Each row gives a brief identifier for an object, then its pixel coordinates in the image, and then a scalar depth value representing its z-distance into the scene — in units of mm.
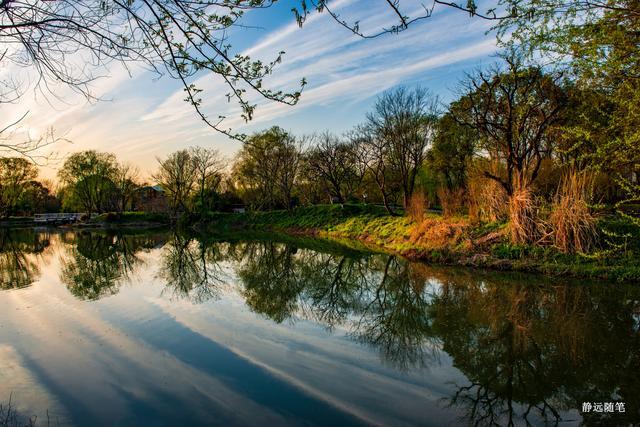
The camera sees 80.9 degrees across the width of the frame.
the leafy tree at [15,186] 45688
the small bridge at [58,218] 53594
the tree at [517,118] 15195
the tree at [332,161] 38188
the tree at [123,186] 58625
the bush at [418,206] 20094
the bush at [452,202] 18000
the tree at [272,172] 41156
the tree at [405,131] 27266
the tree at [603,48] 5664
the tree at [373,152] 29812
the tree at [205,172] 48156
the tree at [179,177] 47969
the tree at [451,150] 27250
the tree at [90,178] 56438
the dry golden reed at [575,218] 12062
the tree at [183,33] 3322
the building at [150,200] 52688
